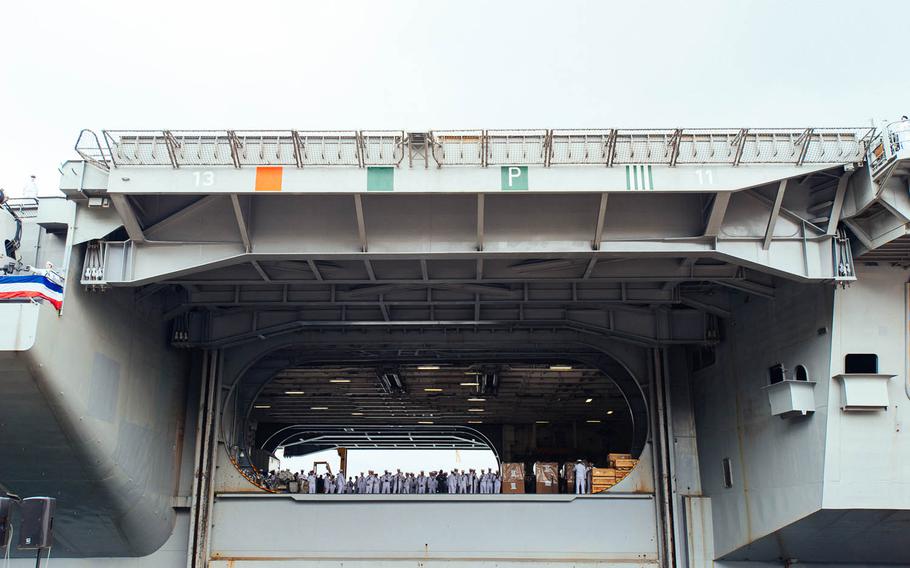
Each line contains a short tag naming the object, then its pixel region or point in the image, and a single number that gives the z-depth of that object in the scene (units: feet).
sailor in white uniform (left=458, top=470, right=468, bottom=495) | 84.43
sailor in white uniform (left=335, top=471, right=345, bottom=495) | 85.41
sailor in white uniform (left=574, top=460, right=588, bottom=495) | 79.51
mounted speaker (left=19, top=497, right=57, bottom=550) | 33.06
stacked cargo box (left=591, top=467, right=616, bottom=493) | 77.05
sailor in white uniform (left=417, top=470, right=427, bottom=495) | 86.73
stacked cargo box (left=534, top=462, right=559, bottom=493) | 79.46
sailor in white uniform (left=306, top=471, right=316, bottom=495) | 84.79
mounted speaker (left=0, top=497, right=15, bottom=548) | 32.78
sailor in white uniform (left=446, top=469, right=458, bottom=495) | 84.07
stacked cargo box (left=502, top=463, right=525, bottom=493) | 78.43
